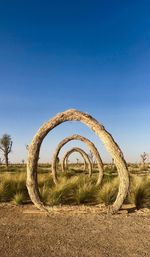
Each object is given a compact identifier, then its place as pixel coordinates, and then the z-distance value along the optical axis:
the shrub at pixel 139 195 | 5.42
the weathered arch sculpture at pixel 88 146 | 7.95
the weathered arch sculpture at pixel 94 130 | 4.61
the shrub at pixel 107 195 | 5.38
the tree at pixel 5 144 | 24.21
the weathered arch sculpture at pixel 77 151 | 10.26
